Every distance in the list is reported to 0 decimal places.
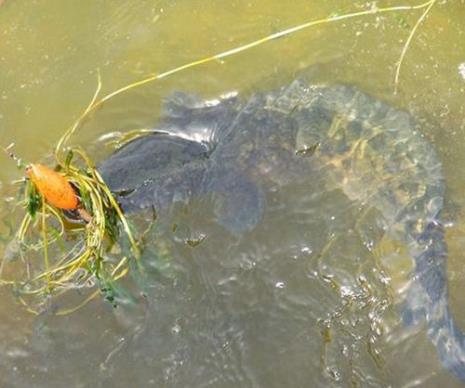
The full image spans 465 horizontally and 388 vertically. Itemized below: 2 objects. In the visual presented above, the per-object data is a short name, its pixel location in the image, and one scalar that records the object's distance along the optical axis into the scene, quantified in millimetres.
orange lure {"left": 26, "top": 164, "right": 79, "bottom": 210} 3129
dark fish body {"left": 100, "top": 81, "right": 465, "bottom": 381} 3994
